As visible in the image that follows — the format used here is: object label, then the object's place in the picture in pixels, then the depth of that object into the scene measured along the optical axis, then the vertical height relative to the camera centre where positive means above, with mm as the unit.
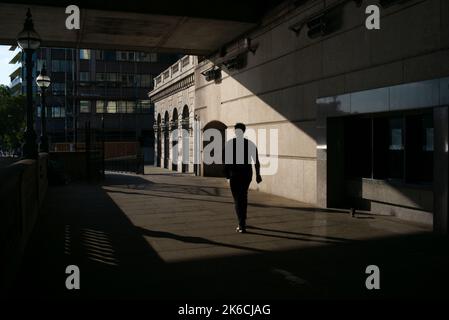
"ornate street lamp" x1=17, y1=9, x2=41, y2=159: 11703 +2272
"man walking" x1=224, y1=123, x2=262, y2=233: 8328 -331
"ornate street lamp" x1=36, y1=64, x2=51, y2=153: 18828 +2542
